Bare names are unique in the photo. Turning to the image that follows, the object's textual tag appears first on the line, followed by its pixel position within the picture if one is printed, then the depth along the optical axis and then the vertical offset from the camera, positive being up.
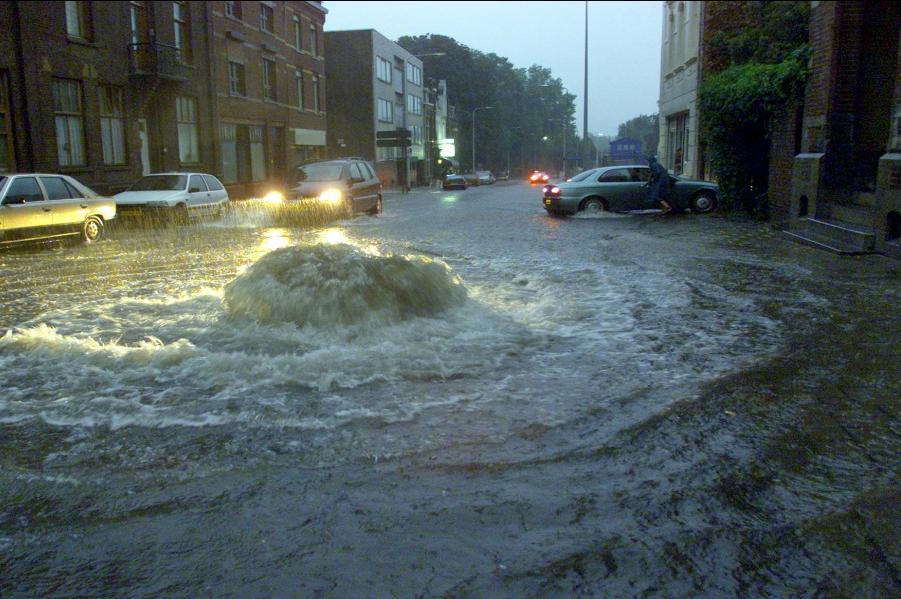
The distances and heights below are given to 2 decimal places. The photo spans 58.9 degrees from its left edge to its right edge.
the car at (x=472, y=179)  68.44 -0.41
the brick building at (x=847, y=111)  13.79 +1.10
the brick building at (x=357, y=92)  58.44 +6.04
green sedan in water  21.69 -0.52
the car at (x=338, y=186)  21.09 -0.30
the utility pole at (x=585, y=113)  45.53 +3.44
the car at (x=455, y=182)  58.84 -0.56
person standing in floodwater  21.11 -0.30
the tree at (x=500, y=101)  96.25 +10.68
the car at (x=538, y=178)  64.19 -0.33
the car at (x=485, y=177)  74.69 -0.27
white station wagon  17.95 -0.49
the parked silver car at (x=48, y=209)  13.38 -0.60
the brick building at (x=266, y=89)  32.69 +4.01
